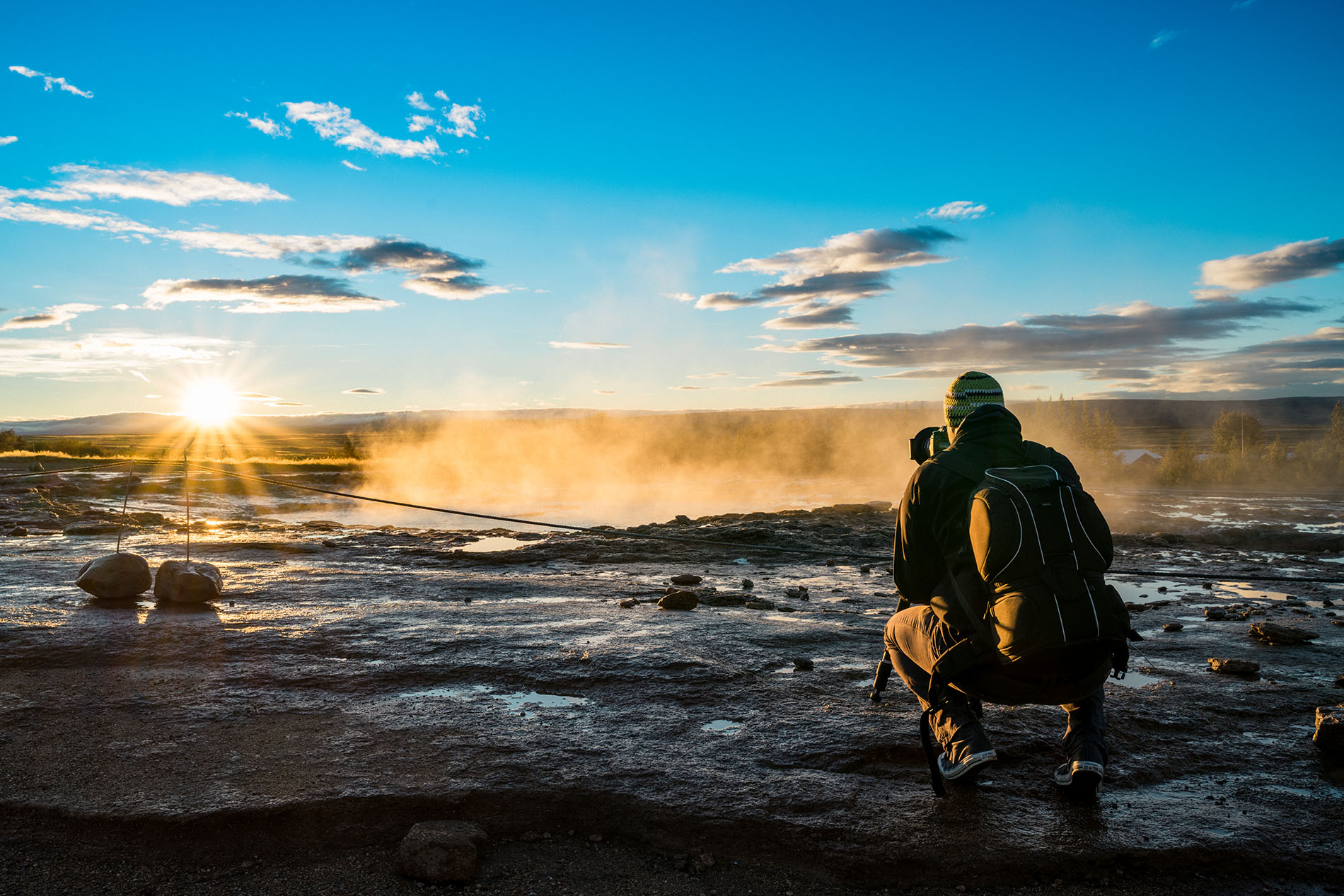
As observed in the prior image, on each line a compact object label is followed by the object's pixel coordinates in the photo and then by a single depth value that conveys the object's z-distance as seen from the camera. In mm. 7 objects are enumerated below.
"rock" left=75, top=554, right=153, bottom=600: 7660
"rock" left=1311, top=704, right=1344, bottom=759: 3822
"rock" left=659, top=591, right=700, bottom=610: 7965
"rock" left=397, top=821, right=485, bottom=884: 2842
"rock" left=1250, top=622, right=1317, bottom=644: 6582
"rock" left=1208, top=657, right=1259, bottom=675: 5492
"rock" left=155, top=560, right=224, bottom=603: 7535
